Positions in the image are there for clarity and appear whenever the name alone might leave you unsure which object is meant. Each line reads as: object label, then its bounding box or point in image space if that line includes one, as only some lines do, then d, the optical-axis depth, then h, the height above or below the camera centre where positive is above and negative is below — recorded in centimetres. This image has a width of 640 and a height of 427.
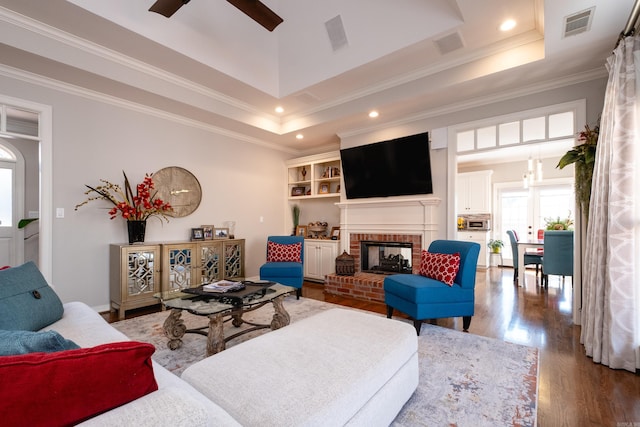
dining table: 488 -76
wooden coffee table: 219 -77
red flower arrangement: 348 +17
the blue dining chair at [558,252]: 427 -62
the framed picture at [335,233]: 524 -39
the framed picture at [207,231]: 441 -28
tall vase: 355 -22
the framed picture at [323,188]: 564 +48
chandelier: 508 +70
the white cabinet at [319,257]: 505 -82
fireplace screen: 449 -74
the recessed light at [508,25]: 268 +177
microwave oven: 704 -31
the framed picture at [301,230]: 577 -36
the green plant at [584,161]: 272 +49
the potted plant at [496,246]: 702 -84
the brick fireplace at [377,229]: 409 -27
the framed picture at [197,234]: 430 -32
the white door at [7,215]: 412 -2
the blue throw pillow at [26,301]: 154 -52
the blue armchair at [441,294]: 272 -80
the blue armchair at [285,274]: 400 -86
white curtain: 214 -15
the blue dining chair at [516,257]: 508 -82
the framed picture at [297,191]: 589 +44
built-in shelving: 545 +72
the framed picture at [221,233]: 456 -33
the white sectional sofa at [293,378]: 77 -71
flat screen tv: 416 +69
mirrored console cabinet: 335 -72
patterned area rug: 164 -117
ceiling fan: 226 +167
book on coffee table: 256 -68
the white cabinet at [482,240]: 687 -69
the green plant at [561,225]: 509 -25
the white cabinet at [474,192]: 716 +50
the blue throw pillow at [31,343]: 75 -36
